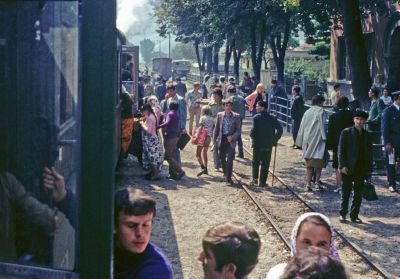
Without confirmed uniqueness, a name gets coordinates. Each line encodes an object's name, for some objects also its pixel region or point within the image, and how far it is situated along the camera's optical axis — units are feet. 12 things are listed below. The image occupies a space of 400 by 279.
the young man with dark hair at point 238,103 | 53.67
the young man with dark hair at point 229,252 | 9.53
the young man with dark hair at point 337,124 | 39.91
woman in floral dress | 45.16
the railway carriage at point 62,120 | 7.86
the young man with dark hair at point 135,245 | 9.43
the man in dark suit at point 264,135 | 43.50
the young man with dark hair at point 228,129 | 44.19
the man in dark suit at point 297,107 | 60.18
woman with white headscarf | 12.41
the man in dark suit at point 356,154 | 32.73
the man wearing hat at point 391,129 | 40.42
